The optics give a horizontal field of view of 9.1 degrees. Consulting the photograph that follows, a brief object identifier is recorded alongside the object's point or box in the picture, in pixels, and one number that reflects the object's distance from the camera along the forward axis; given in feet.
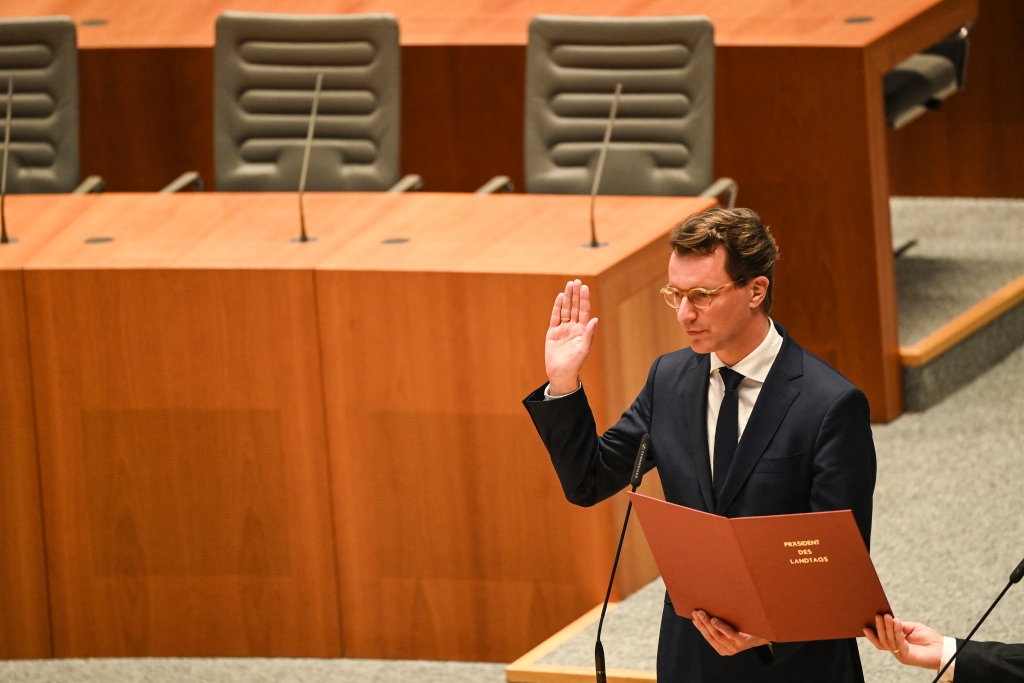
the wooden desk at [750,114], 54.80
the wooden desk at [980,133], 71.93
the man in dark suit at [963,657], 39.40
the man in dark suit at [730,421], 39.46
